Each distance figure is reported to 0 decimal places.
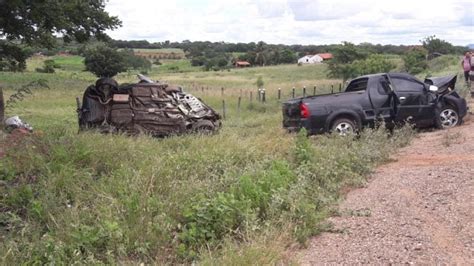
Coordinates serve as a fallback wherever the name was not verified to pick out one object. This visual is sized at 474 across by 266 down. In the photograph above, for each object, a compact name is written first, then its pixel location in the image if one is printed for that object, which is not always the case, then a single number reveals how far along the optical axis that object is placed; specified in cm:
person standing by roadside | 1847
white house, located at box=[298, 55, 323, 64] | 11262
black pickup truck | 1190
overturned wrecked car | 1426
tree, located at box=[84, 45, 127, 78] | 6719
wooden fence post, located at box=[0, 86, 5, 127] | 1653
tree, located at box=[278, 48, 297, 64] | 12064
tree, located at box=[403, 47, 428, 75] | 4643
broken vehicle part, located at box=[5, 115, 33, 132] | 1253
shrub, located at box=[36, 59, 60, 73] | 7156
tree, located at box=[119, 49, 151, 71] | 8139
